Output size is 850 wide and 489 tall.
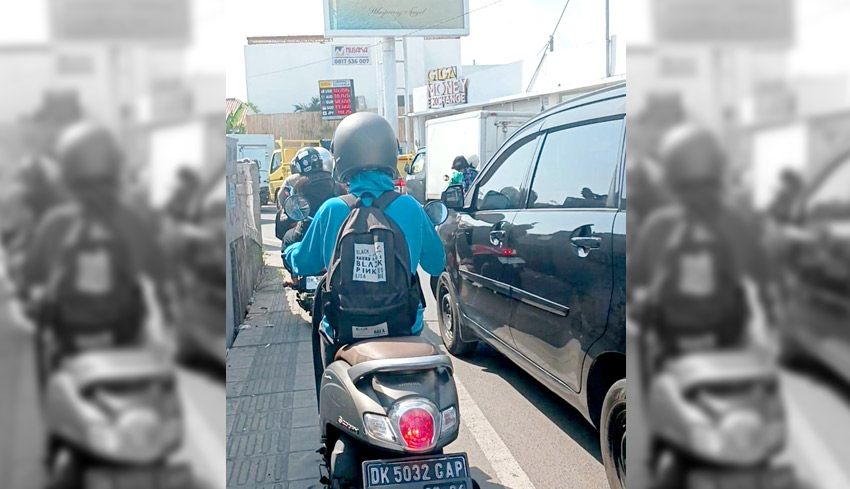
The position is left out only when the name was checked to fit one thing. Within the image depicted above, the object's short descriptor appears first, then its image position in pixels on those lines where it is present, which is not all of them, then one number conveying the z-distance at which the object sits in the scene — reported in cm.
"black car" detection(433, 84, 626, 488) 283
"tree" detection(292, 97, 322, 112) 4842
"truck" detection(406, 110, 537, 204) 1527
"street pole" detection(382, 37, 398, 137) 2414
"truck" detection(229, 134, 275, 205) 2642
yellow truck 2388
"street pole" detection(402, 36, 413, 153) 3251
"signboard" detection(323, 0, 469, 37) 2367
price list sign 3753
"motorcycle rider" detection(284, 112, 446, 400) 292
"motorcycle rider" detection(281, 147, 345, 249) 727
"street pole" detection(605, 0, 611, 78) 1662
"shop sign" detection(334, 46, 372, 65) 3825
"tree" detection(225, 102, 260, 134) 4675
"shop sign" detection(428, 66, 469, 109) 2787
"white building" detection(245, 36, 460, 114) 4728
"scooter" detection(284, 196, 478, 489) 230
